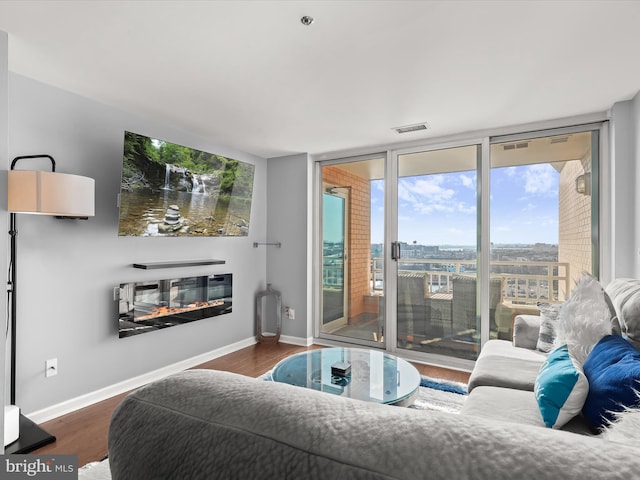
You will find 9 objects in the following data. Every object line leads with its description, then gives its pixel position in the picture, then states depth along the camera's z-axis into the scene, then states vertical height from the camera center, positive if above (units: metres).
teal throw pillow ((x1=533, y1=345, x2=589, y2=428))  1.30 -0.56
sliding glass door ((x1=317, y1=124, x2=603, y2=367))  3.29 +0.05
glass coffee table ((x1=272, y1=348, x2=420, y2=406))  2.06 -0.87
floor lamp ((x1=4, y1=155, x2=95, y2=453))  2.06 +0.21
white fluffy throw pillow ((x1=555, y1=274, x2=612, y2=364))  1.64 -0.37
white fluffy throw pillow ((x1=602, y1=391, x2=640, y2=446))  0.74 -0.40
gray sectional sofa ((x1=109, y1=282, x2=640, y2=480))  0.42 -0.27
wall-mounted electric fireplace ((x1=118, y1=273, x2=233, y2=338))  3.05 -0.58
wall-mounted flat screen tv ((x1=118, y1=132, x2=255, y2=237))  2.87 +0.46
